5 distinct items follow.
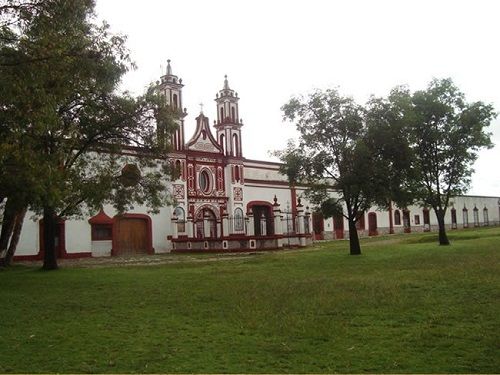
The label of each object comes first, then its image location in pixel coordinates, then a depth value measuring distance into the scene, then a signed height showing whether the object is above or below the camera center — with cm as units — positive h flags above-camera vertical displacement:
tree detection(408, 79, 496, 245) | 2403 +446
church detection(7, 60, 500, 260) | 3034 +171
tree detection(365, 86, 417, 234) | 1975 +318
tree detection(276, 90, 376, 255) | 1959 +313
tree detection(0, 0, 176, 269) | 926 +320
